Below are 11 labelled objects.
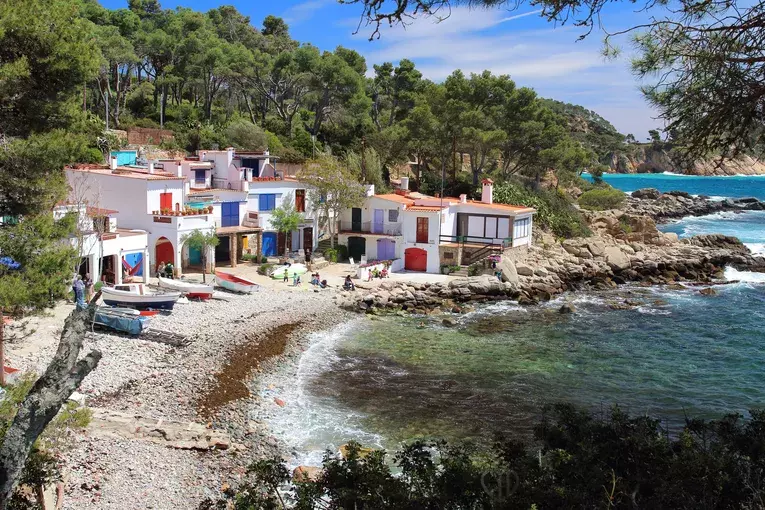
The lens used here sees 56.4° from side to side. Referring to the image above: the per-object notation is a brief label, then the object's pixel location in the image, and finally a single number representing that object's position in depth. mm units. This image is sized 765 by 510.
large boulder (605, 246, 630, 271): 41281
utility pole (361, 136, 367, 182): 45906
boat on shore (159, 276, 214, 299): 29297
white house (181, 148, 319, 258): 36500
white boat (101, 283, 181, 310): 25828
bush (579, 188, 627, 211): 64875
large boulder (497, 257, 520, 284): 36281
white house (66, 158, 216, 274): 31781
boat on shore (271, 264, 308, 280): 34278
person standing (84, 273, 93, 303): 26012
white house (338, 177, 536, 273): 38188
